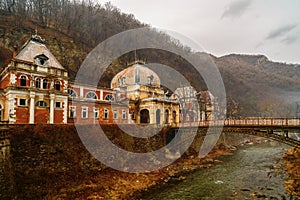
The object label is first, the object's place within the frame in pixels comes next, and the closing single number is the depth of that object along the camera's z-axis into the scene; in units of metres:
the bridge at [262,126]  20.12
